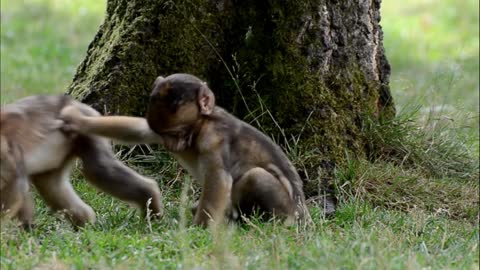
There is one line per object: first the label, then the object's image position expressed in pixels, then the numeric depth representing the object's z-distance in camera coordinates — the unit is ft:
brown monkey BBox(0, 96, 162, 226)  45.96
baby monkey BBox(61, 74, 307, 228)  48.85
